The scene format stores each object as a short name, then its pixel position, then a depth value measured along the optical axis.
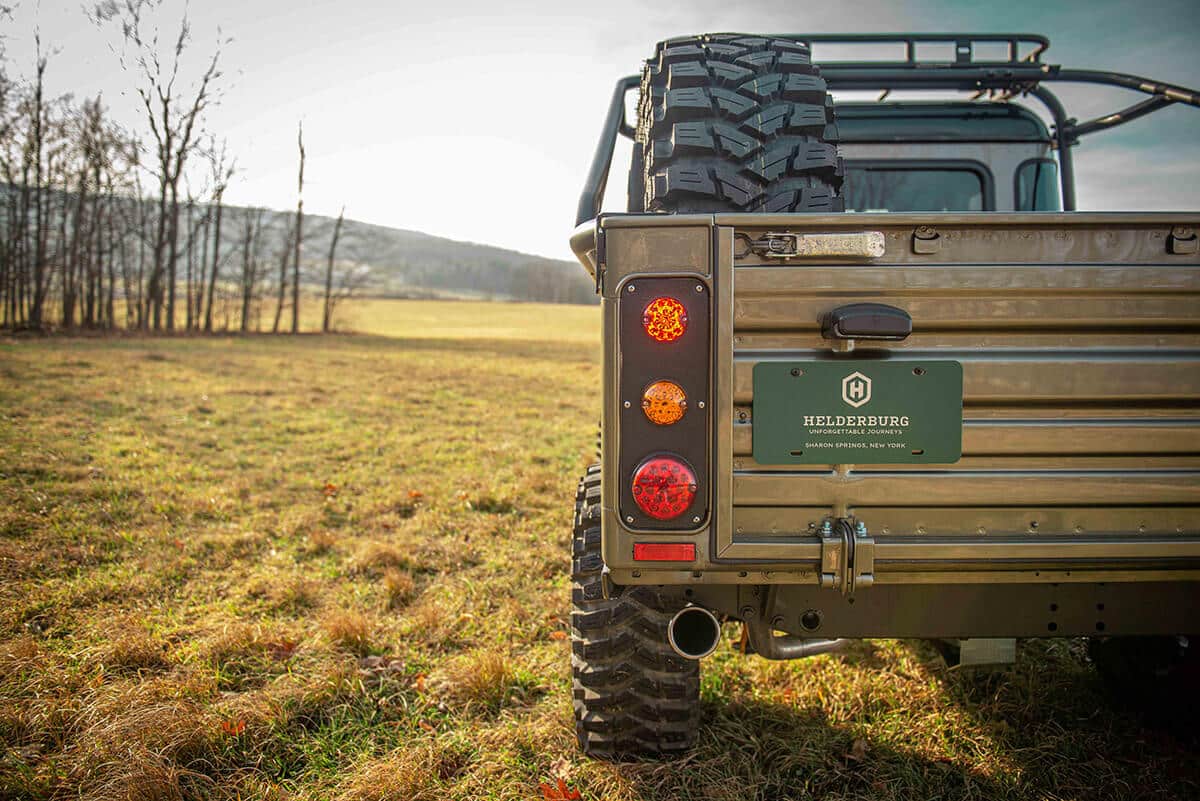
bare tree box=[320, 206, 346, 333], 32.47
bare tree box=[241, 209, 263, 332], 32.06
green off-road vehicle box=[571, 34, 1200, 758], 1.81
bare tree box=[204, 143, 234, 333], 28.53
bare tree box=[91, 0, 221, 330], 26.36
